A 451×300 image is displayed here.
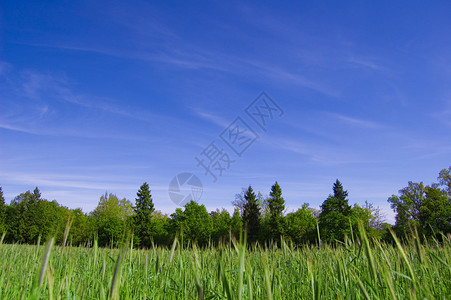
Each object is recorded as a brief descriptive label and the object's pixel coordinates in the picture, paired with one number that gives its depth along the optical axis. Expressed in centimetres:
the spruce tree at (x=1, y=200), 6038
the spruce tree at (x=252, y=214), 5266
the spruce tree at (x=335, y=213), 3888
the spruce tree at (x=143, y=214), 5153
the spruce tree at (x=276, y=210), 4844
